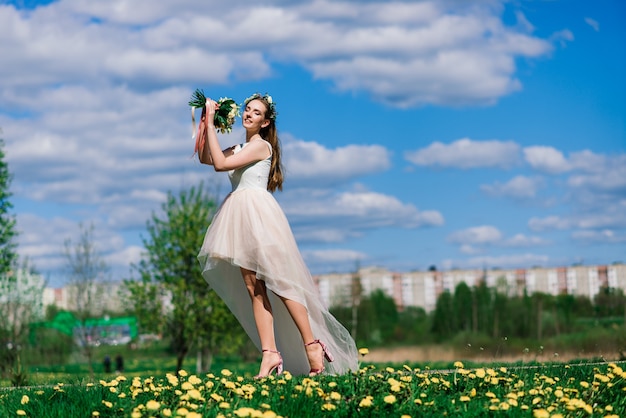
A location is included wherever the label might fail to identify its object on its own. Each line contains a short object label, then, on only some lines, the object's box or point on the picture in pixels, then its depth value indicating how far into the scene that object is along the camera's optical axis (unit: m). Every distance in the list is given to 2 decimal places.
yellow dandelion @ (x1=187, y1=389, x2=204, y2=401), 4.68
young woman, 7.25
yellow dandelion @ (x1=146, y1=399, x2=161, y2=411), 4.40
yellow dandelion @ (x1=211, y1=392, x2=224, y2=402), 4.89
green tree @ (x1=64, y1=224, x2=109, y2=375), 30.64
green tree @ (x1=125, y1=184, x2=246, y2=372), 26.58
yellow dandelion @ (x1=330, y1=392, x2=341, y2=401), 4.88
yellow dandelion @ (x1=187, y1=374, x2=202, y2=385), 5.33
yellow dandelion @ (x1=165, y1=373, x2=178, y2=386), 5.46
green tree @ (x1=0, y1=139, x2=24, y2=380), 21.43
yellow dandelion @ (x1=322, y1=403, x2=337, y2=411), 4.79
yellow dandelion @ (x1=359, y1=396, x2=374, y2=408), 4.78
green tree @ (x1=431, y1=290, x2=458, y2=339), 41.38
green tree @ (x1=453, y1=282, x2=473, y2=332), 41.59
